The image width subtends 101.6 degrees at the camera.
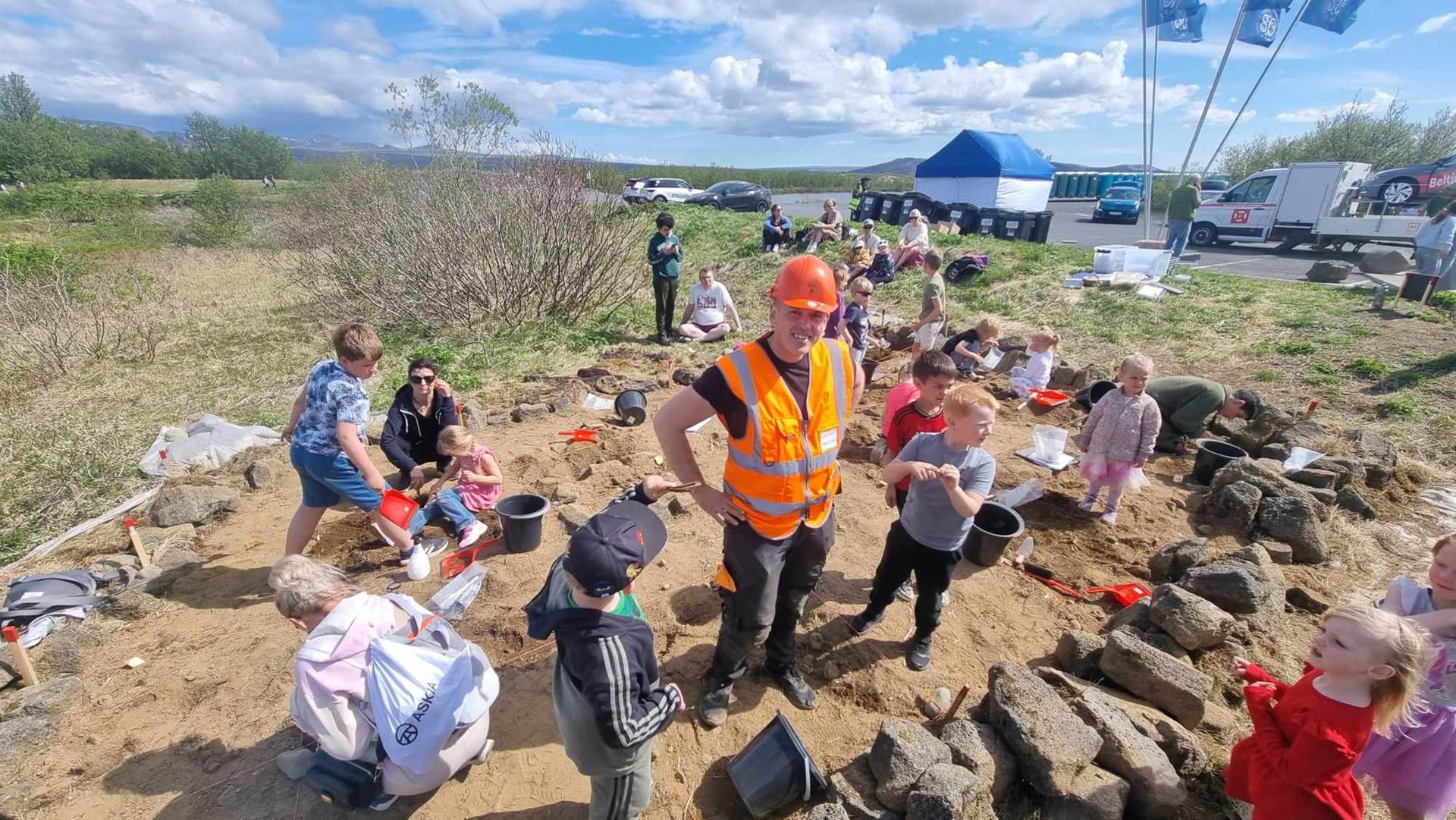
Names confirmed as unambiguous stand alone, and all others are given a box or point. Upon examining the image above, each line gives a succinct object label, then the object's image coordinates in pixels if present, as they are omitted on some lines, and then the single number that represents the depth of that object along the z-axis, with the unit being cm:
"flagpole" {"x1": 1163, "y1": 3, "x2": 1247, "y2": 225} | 1099
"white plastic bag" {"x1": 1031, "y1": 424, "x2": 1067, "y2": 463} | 523
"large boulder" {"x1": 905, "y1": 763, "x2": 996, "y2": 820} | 194
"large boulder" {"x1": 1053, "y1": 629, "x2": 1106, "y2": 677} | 295
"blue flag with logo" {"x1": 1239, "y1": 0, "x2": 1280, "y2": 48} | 1093
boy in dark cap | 170
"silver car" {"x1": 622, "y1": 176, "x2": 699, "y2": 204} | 2522
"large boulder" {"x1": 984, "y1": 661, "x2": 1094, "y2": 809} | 221
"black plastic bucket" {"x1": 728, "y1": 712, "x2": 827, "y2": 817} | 222
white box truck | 1386
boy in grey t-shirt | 253
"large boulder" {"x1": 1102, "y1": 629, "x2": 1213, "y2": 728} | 264
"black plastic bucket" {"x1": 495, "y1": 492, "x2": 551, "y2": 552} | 382
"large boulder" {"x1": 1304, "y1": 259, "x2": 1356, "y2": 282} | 1083
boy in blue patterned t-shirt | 316
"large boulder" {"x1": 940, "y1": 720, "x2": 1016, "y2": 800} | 221
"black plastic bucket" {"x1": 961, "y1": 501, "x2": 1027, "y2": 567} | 371
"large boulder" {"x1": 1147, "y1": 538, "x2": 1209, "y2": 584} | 365
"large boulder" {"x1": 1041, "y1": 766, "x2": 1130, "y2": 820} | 216
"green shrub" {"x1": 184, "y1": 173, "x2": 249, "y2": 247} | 2003
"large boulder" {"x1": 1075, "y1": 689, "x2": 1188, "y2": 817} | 222
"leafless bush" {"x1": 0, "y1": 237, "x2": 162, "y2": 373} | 780
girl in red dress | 170
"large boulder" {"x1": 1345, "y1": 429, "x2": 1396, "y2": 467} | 477
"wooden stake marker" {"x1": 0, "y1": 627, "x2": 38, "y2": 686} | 281
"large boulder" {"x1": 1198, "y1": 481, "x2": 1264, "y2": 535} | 416
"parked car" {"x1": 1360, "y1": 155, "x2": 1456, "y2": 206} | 1534
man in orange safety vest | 208
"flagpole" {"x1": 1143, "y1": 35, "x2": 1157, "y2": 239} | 1222
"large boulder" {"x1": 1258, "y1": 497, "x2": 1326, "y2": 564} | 391
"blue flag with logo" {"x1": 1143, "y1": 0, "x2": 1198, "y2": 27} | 1124
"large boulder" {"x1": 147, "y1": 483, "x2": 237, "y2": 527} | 438
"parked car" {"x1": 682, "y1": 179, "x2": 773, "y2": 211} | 2383
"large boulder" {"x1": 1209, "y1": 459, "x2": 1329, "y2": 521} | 419
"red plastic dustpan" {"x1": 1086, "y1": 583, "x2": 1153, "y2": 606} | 362
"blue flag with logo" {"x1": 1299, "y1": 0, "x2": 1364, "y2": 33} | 1055
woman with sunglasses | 405
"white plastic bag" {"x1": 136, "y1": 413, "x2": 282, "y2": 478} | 535
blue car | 2141
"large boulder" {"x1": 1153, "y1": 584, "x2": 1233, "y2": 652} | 296
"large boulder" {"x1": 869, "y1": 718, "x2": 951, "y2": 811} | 210
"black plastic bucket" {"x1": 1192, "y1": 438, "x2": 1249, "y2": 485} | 486
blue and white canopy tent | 1845
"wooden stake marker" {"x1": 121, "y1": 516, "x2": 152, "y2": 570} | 377
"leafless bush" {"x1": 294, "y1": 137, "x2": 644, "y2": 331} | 939
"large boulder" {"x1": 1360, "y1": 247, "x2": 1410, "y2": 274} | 1192
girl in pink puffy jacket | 393
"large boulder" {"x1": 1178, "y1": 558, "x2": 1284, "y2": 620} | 320
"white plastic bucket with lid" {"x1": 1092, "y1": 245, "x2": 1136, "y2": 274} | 1022
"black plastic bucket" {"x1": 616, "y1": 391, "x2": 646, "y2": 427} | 609
